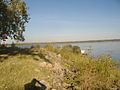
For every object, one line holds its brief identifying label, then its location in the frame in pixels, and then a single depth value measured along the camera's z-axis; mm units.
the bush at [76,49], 11121
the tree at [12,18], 7304
